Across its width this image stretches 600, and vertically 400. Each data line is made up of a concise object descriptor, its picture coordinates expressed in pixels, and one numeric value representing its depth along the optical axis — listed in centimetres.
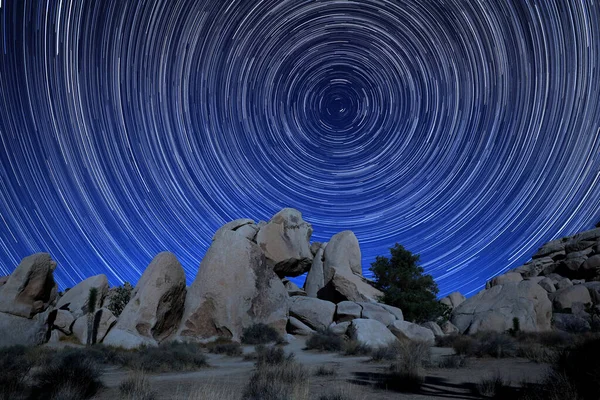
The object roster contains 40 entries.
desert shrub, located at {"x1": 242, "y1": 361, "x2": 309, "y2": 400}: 709
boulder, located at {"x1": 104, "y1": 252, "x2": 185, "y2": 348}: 2116
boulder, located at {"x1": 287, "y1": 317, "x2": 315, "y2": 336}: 2661
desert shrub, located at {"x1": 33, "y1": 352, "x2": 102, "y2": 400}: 790
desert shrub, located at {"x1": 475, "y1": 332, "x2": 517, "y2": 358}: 1563
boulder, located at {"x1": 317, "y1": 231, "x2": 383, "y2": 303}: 3378
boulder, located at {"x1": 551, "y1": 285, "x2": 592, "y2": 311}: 3931
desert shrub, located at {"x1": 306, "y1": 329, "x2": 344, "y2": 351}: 1959
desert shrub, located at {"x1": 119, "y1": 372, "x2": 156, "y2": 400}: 748
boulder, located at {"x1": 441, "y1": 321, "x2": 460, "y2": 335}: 3143
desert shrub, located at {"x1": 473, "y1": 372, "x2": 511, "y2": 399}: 805
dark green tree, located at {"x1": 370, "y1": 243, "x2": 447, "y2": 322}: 3522
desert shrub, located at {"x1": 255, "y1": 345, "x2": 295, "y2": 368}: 1311
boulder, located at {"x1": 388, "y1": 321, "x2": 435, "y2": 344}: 2336
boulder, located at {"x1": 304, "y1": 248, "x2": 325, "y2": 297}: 3830
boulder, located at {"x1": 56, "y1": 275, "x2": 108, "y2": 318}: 3672
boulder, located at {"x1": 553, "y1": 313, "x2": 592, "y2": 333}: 2850
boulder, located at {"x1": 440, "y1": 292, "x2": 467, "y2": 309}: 5862
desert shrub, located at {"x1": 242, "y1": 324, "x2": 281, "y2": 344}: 2262
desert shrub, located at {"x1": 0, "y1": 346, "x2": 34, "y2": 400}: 805
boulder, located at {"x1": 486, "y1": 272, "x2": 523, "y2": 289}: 5618
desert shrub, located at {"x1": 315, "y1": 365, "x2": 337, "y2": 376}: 1147
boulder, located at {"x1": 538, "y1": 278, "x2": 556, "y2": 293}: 4522
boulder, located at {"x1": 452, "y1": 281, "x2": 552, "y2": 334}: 2627
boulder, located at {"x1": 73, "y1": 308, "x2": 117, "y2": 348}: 3073
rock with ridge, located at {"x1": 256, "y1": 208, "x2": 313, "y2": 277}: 3569
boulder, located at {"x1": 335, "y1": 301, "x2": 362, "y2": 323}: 2673
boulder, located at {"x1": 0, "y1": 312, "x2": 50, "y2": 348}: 2156
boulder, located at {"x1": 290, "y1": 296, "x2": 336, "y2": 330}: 2706
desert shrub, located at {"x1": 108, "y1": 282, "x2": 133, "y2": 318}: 3894
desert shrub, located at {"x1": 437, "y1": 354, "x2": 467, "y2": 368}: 1326
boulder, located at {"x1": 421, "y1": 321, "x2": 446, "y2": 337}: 2884
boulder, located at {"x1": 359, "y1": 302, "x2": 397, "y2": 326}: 2631
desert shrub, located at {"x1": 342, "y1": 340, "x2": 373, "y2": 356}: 1753
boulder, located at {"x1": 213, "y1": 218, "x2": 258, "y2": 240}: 3662
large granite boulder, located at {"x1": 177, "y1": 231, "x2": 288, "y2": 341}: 2409
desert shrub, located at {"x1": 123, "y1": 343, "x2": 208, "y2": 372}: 1284
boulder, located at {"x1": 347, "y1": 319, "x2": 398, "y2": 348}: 2098
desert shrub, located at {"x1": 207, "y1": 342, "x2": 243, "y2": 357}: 1816
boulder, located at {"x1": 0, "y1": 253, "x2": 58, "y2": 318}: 2284
